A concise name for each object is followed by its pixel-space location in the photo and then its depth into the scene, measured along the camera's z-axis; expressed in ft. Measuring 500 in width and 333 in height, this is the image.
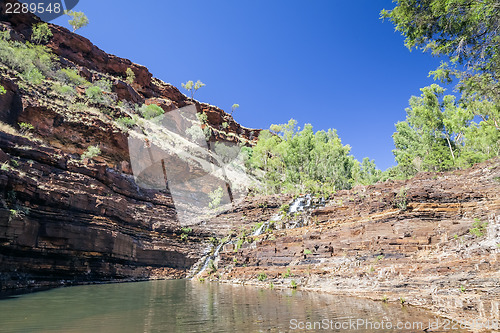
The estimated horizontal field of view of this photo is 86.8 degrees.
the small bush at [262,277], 56.76
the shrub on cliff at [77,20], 196.95
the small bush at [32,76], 106.01
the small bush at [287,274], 53.67
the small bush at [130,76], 209.05
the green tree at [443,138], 114.21
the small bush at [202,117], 245.90
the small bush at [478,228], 37.14
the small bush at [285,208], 98.06
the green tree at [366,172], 184.55
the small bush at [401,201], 52.02
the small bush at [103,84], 161.89
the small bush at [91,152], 97.45
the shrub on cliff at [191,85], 262.06
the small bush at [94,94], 131.54
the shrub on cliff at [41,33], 156.97
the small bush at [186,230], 100.24
